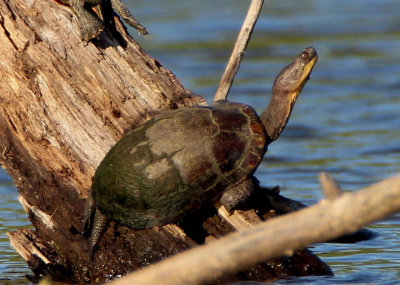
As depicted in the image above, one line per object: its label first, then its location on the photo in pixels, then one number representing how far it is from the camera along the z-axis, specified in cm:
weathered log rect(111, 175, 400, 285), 475
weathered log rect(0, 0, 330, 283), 894
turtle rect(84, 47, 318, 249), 855
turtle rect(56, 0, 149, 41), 889
